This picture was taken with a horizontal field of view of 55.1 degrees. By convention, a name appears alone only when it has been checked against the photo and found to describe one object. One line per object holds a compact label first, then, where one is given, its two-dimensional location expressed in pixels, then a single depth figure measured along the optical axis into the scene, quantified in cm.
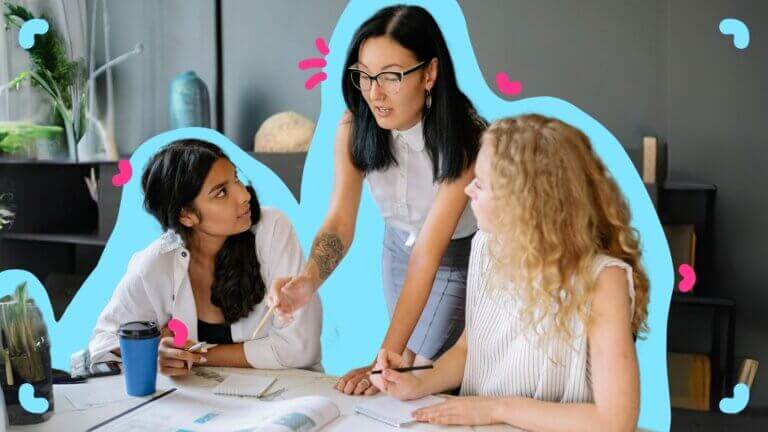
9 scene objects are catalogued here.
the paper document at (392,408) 141
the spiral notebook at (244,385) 158
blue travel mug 156
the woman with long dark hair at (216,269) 194
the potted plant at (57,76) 212
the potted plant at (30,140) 212
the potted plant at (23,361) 147
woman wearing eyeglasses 177
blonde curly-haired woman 135
